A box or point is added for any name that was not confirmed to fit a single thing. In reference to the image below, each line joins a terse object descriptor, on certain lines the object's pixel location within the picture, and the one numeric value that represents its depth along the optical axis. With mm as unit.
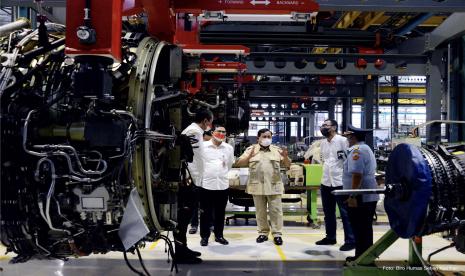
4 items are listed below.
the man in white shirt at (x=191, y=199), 4997
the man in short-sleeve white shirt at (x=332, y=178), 6453
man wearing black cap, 5137
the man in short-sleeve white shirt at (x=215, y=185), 6242
